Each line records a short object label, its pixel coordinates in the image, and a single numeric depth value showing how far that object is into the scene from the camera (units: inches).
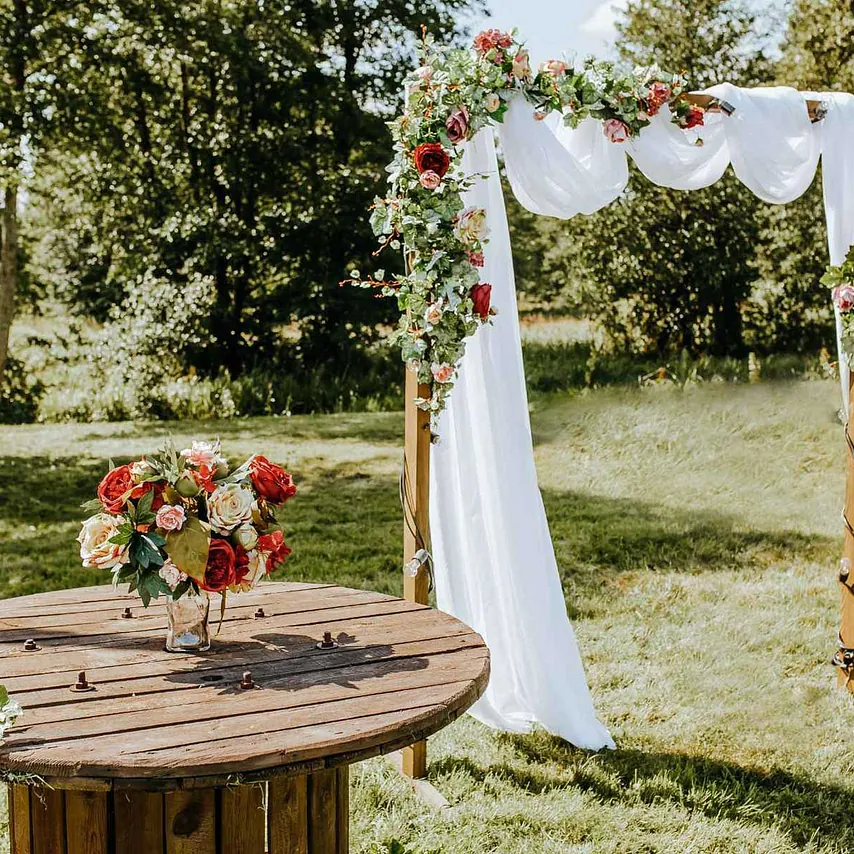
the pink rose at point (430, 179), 122.6
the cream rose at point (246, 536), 85.8
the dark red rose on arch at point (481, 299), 126.2
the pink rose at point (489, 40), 128.3
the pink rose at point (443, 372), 127.6
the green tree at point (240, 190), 400.5
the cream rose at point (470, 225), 124.3
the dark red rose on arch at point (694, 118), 142.1
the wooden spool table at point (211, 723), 71.3
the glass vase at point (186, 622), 91.8
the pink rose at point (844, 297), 150.2
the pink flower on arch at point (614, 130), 136.9
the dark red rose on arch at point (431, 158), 123.1
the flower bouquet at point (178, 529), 84.1
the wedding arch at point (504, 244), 125.7
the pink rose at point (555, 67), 132.8
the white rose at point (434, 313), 124.8
